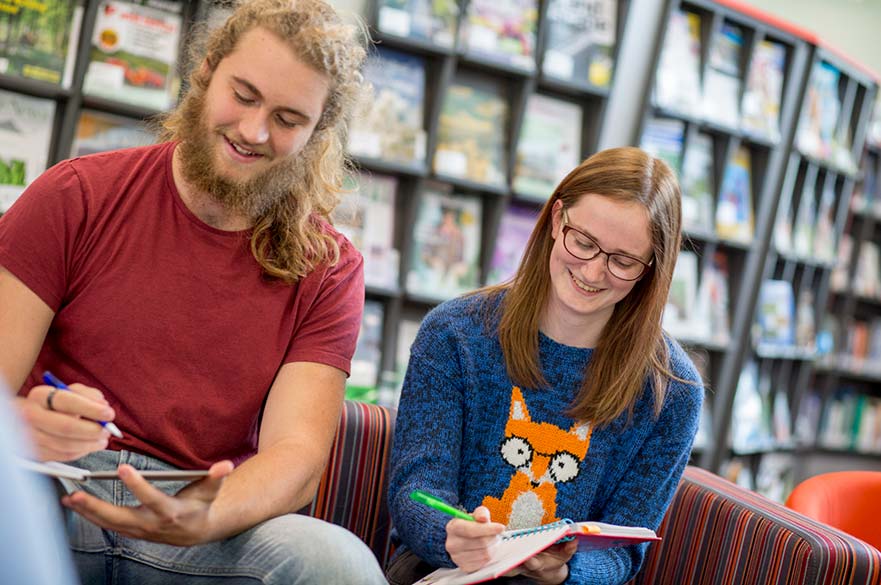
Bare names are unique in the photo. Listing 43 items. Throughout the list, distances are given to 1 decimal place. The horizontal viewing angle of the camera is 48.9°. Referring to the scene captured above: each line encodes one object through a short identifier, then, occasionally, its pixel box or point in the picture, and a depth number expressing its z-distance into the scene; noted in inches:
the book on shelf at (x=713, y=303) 174.7
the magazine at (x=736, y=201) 173.9
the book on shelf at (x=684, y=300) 170.9
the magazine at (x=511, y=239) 152.8
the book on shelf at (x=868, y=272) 231.9
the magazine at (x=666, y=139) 163.5
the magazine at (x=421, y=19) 134.0
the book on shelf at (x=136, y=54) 118.3
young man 62.2
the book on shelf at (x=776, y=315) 183.6
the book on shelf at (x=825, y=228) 198.5
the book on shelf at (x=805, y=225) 190.1
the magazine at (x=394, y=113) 135.4
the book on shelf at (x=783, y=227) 180.1
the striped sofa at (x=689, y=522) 77.5
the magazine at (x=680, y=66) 159.8
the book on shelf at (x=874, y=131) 227.5
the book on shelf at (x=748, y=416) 182.1
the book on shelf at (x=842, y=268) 227.6
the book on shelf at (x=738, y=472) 185.1
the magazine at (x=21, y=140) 115.4
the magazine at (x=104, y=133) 120.0
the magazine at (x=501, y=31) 140.9
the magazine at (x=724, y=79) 167.5
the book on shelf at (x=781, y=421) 195.9
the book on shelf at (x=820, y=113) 182.3
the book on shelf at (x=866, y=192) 230.5
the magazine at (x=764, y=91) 172.9
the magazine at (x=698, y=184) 168.1
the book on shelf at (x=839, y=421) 232.5
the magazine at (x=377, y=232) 139.7
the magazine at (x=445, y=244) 145.5
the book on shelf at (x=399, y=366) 140.9
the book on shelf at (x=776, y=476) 197.6
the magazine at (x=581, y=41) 148.9
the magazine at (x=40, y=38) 113.5
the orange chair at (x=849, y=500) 95.3
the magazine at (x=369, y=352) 137.6
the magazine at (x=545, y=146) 151.3
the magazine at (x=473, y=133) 144.5
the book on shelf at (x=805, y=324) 197.2
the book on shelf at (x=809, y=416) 224.1
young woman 73.4
